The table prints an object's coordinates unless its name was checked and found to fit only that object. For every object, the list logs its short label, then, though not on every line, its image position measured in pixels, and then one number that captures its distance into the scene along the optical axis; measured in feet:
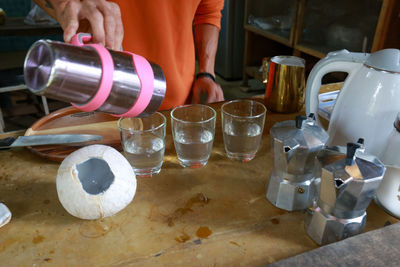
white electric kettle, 1.92
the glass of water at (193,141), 2.24
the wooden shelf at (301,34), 5.04
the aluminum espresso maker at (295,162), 1.75
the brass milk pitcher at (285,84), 2.84
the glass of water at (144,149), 2.18
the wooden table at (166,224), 1.59
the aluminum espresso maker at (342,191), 1.50
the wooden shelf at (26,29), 7.41
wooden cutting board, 2.35
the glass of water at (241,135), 2.31
